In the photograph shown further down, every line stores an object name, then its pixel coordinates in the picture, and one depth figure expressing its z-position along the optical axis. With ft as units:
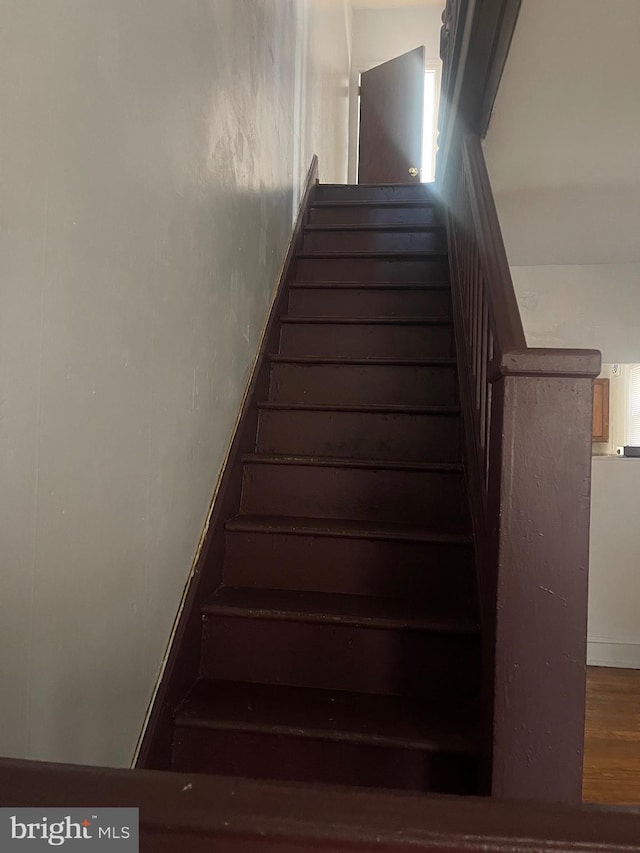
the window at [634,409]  10.30
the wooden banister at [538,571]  3.21
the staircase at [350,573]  4.14
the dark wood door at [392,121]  15.85
